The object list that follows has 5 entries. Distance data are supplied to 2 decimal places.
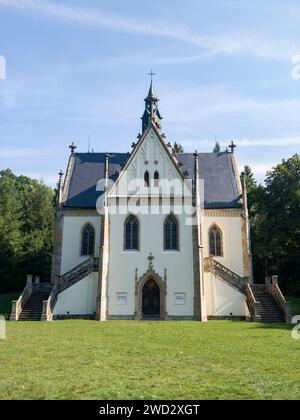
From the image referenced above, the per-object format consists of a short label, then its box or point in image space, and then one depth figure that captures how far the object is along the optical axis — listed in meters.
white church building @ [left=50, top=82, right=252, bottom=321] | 34.09
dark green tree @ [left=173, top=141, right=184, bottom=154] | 76.19
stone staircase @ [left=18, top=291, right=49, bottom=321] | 32.25
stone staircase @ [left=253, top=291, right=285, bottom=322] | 31.37
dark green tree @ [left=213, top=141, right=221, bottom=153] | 80.12
